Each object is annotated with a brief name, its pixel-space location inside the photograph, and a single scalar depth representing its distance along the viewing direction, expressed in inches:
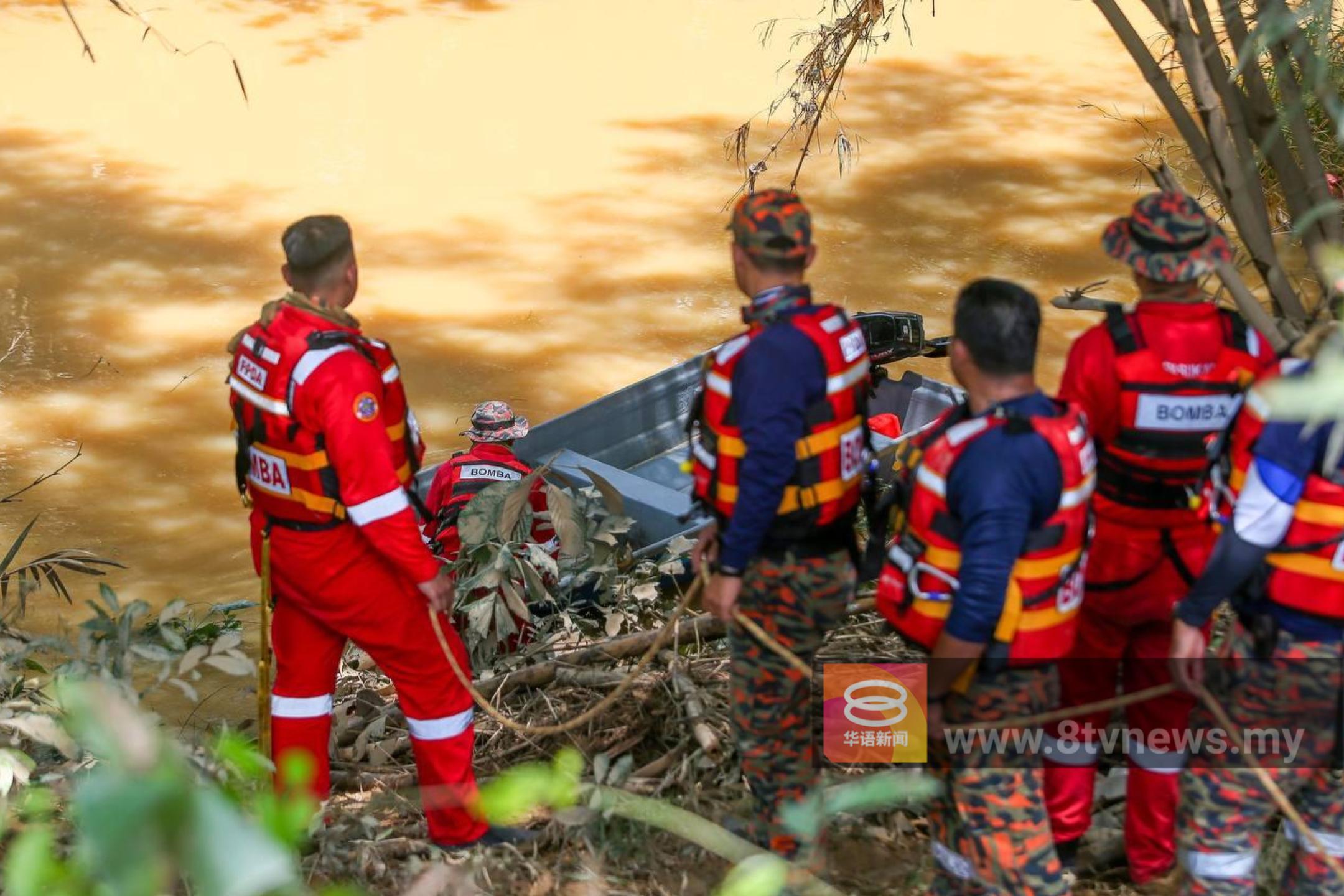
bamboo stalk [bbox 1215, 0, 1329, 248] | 331.9
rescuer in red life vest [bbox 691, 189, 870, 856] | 288.5
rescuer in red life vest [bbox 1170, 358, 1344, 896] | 242.2
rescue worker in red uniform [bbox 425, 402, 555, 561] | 464.4
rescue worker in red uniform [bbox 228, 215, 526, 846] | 315.3
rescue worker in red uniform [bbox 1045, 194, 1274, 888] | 287.3
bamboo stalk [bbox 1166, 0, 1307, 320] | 321.4
